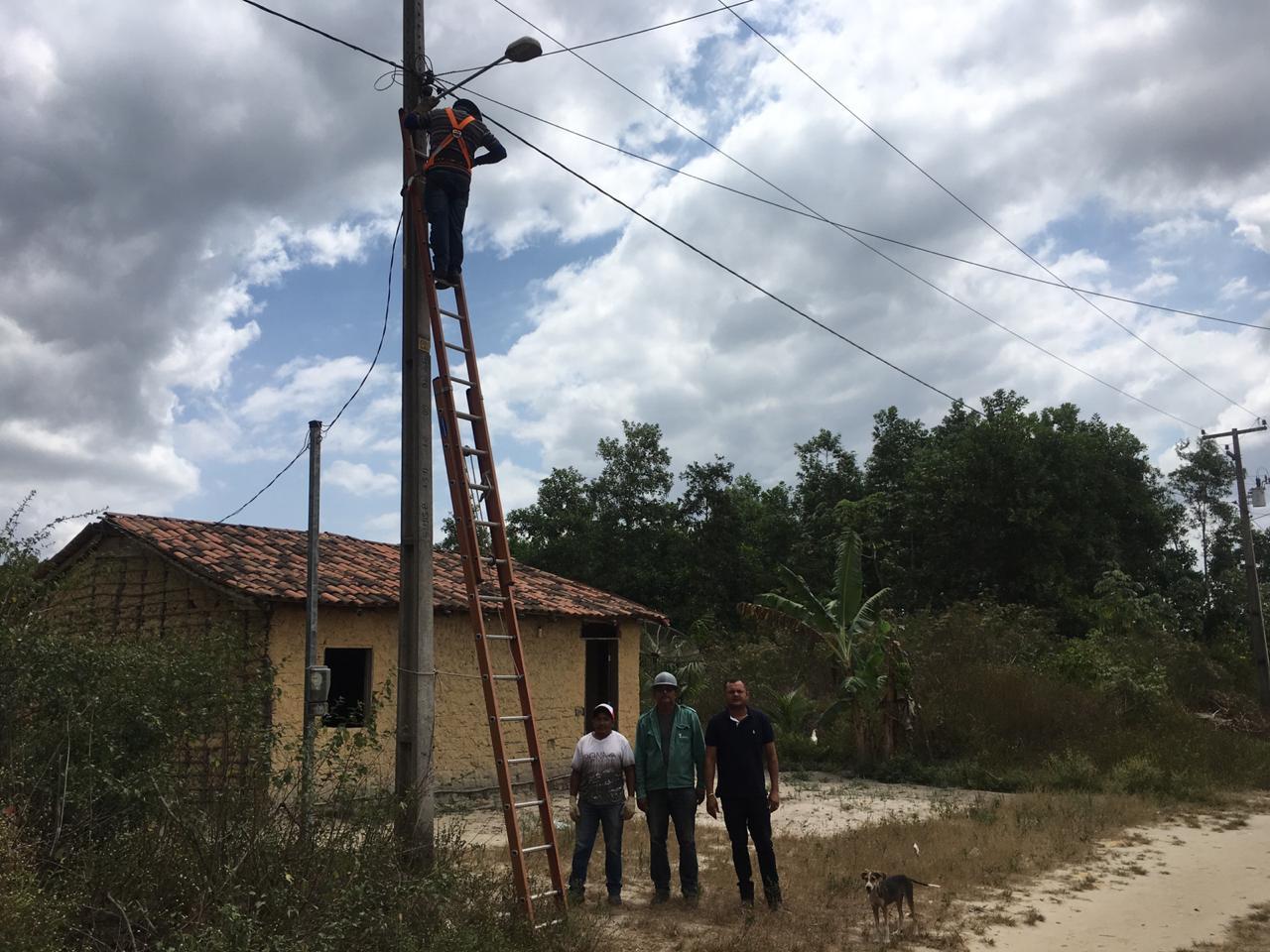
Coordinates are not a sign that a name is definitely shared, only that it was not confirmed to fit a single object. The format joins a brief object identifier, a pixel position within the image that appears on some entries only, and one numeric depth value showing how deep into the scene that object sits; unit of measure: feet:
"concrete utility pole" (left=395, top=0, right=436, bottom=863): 20.25
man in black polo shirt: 24.07
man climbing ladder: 23.53
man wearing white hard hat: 24.52
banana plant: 62.03
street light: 24.09
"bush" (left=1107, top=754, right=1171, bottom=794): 49.93
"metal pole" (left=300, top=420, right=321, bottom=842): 34.91
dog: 22.79
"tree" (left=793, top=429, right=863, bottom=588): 120.16
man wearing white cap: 24.21
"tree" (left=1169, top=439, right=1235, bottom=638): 132.67
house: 41.45
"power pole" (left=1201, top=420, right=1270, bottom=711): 82.58
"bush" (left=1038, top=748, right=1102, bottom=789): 51.56
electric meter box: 34.40
